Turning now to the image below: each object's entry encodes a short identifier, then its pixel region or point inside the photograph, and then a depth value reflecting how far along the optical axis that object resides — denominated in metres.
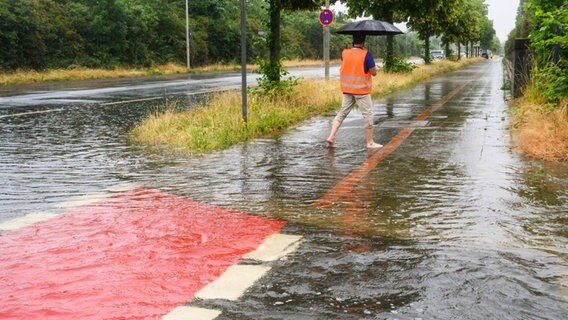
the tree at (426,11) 28.45
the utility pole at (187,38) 48.38
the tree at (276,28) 15.41
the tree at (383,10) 28.20
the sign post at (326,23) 20.19
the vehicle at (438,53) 87.86
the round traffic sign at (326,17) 20.16
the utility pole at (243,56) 10.52
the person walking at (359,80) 9.70
